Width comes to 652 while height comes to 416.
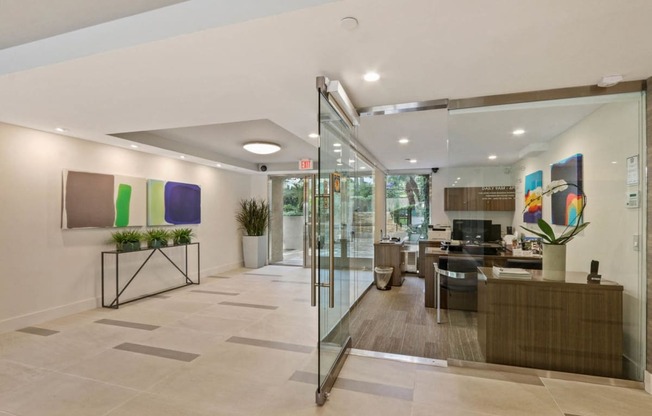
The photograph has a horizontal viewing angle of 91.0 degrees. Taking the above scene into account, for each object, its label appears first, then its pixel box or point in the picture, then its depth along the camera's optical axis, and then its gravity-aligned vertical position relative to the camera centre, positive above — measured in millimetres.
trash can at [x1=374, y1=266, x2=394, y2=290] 6117 -1321
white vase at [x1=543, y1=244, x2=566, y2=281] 3033 -501
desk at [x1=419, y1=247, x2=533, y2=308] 5008 -1067
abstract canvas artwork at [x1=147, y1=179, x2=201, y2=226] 5855 +105
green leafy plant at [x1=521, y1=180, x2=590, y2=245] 3119 -188
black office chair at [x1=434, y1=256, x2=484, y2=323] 3857 -857
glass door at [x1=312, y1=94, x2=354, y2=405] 2477 -302
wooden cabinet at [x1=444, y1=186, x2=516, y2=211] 3779 +147
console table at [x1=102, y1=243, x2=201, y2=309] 4914 -1083
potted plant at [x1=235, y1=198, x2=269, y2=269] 8336 -565
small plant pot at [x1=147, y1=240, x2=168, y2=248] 5512 -620
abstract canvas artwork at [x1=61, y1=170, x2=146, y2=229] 4523 +118
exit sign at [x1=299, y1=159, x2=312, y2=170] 7285 +1014
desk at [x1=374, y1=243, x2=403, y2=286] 6395 -972
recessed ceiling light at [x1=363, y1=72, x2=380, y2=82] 2498 +1052
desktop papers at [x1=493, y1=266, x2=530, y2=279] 3027 -613
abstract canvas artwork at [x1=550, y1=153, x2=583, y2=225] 3242 +163
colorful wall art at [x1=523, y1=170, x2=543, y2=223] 3648 +172
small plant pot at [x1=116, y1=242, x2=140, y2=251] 5020 -611
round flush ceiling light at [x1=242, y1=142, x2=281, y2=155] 5598 +1083
